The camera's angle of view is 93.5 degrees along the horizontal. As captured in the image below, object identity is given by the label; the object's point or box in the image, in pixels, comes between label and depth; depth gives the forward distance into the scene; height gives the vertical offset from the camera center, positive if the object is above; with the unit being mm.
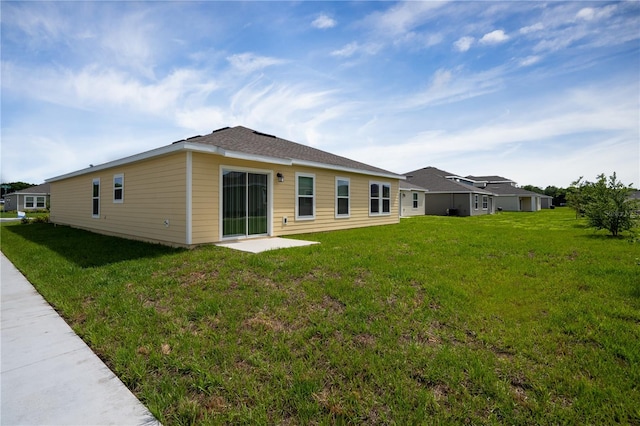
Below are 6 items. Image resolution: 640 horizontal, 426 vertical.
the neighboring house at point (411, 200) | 24781 +792
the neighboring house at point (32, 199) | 37438 +1114
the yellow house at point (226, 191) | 8430 +600
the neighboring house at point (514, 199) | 39341 +1355
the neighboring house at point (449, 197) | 27938 +1184
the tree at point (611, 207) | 10766 +87
